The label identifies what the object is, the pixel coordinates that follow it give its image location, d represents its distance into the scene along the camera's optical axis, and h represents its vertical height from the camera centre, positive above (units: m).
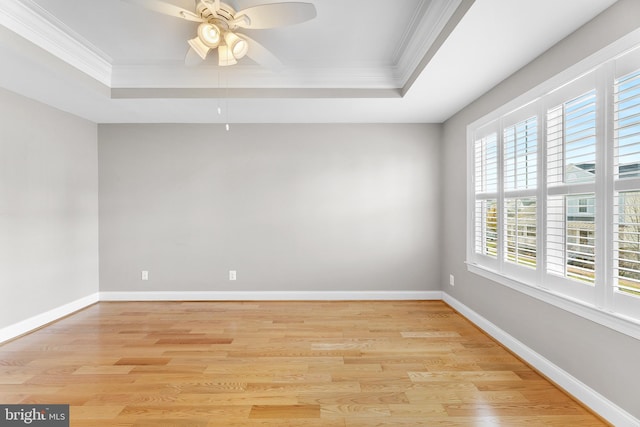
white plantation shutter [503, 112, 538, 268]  2.50 +0.16
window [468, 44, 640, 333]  1.72 +0.13
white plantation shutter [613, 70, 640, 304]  1.67 +0.13
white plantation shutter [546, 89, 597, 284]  1.95 +0.14
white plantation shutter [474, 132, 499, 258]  3.07 +0.15
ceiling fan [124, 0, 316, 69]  1.86 +1.20
